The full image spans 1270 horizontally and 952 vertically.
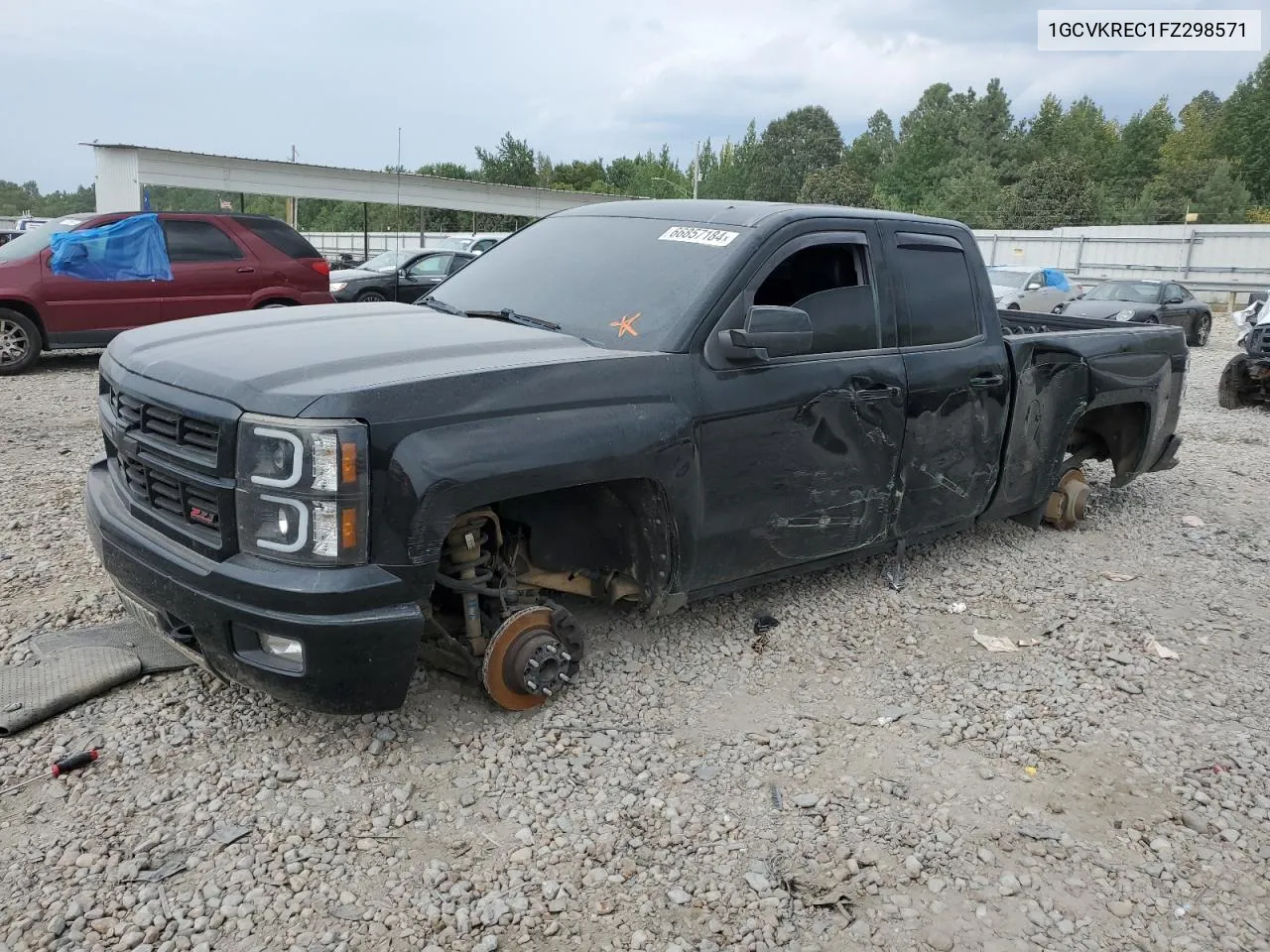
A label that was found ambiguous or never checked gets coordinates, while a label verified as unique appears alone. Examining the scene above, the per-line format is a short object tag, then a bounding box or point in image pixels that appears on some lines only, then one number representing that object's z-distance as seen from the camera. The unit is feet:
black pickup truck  9.66
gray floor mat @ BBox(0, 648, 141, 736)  11.18
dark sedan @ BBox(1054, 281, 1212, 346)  65.62
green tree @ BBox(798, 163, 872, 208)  234.79
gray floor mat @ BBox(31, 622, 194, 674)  12.42
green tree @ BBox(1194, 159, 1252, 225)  173.17
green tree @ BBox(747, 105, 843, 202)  308.60
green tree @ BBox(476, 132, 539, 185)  186.23
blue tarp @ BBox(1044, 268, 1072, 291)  73.56
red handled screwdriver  10.28
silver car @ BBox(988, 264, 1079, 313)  69.97
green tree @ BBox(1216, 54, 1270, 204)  192.95
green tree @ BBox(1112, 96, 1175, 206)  221.25
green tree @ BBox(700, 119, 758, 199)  311.47
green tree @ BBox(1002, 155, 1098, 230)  180.14
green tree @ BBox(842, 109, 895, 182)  299.17
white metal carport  85.10
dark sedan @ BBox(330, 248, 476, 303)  50.39
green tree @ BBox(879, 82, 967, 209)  259.80
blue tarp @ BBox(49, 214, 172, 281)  35.78
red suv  35.12
